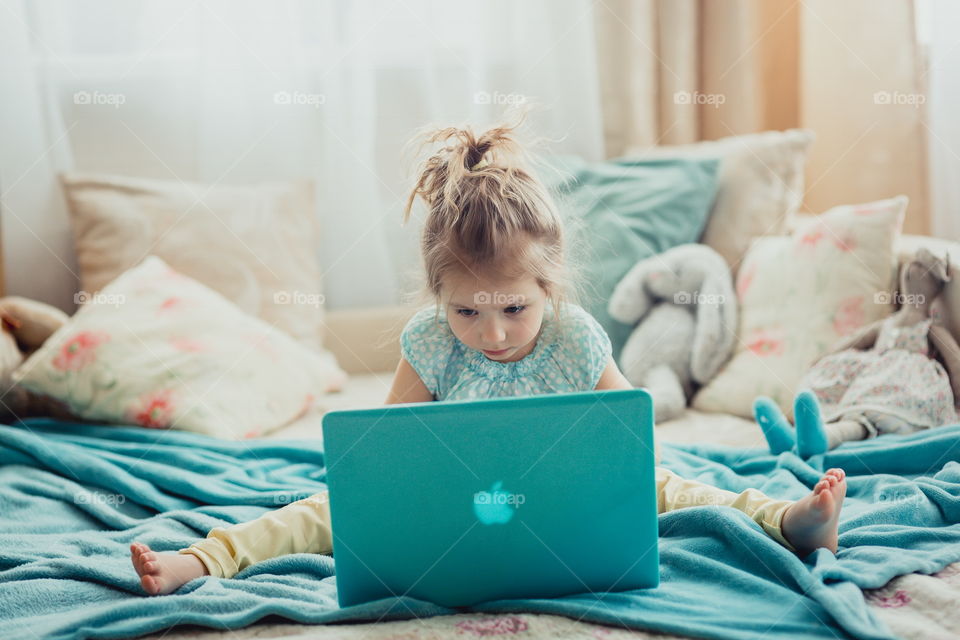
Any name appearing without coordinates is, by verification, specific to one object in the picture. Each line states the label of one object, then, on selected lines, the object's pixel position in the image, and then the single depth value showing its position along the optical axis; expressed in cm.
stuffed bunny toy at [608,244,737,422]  200
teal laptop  98
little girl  118
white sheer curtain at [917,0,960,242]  219
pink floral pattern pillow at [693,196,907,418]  188
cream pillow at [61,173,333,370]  226
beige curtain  232
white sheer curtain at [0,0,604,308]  243
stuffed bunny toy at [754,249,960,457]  157
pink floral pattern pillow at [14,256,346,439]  186
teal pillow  215
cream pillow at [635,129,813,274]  224
